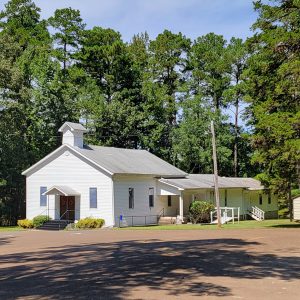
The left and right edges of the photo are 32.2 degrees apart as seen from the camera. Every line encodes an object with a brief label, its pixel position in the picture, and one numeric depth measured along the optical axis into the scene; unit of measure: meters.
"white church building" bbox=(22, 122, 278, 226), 38.97
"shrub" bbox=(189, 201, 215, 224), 42.06
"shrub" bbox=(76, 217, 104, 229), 37.72
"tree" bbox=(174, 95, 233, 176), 60.19
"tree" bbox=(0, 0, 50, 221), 48.53
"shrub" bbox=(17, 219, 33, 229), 40.00
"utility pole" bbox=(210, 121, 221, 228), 35.32
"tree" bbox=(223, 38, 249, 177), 62.03
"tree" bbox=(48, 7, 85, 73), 67.00
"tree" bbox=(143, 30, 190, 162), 61.12
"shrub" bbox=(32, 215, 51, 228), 39.47
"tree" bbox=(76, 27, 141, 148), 58.50
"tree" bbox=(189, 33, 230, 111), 64.06
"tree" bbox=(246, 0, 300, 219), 30.11
